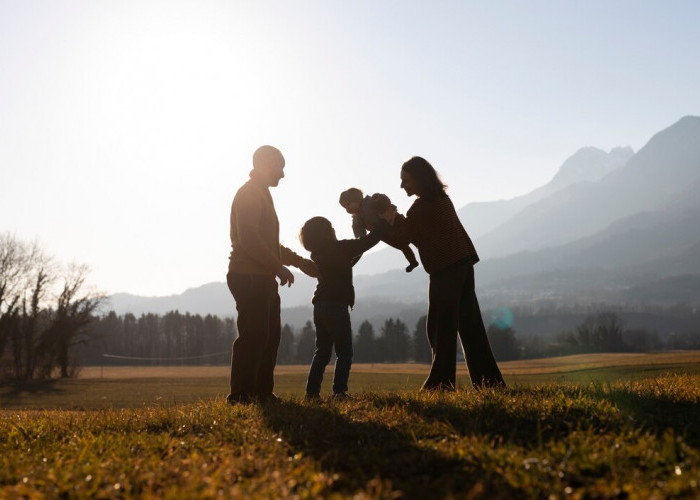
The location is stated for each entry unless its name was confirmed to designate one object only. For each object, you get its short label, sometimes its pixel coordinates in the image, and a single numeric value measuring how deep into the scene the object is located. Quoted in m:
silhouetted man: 7.10
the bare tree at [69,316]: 66.88
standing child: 7.92
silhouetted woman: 7.02
